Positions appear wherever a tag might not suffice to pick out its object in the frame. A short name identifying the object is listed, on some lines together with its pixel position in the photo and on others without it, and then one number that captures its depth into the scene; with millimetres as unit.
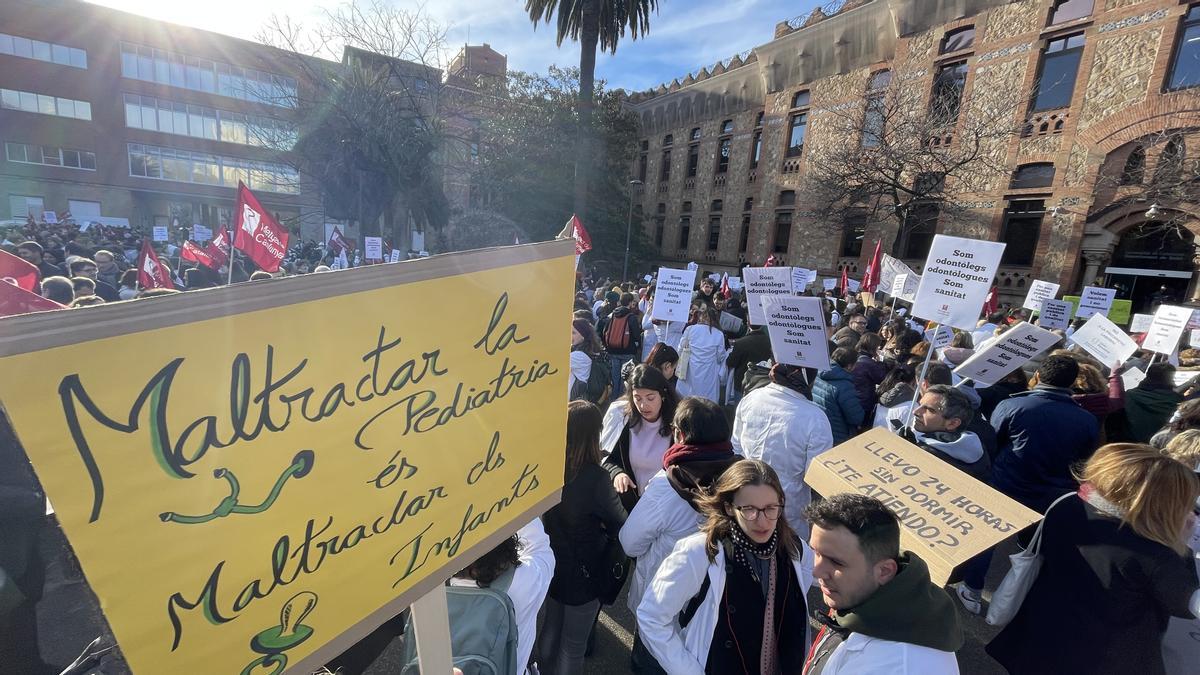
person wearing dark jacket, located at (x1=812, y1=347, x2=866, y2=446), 3914
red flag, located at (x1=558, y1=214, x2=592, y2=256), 9223
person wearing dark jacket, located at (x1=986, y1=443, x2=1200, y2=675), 1852
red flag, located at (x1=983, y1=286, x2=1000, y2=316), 10281
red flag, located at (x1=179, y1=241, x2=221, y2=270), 8484
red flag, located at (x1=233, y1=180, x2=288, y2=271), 5820
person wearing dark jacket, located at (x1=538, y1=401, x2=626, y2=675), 2375
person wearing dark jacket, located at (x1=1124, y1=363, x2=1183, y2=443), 4152
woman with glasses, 1829
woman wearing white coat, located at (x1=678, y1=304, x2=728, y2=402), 5770
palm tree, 18844
